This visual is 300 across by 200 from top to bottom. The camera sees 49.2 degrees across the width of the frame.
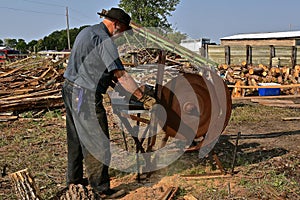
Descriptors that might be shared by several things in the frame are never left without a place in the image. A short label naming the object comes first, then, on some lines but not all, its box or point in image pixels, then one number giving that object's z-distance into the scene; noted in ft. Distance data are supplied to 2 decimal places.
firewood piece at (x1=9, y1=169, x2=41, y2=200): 9.77
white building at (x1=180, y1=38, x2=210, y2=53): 77.66
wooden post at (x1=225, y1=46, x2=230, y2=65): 51.57
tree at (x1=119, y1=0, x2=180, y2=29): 119.65
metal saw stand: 14.08
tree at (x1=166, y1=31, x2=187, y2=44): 100.27
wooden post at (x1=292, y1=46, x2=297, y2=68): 46.14
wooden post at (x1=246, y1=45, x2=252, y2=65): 49.57
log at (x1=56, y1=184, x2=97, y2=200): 10.09
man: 12.15
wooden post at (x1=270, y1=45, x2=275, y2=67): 47.57
